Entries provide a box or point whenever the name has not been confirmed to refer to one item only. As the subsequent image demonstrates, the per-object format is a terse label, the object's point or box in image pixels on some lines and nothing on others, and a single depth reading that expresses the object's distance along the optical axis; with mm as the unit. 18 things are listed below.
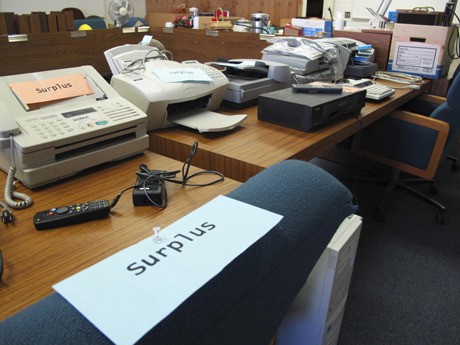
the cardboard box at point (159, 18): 5449
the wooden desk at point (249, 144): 1067
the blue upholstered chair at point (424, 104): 2248
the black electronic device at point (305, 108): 1276
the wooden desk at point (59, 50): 2295
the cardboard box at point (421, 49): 2197
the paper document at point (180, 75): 1248
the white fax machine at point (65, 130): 855
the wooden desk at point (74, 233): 602
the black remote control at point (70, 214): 740
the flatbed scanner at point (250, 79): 1510
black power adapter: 825
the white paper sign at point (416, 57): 2215
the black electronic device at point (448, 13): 2350
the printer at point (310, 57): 1800
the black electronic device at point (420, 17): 2359
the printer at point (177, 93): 1188
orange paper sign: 969
